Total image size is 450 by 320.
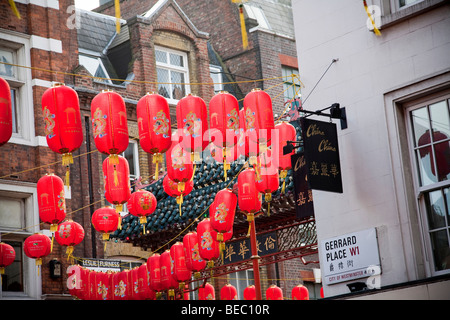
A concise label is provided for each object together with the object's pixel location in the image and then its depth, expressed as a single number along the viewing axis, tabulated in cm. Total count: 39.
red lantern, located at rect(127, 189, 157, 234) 1805
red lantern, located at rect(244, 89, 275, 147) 1368
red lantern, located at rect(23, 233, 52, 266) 1872
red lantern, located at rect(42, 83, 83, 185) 1385
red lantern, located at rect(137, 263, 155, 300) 2047
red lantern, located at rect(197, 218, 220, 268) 1797
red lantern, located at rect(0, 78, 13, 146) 1284
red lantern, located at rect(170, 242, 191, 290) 1922
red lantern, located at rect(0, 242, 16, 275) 1831
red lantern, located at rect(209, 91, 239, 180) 1398
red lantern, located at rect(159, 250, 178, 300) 1950
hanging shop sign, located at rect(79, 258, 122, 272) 2319
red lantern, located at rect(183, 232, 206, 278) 1861
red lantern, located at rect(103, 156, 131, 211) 1642
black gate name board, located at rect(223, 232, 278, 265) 1953
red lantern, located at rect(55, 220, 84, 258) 1867
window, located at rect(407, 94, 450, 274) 1133
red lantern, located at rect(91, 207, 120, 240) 1792
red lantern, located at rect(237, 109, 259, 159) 1357
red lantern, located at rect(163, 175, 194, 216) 1711
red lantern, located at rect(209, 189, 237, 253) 1669
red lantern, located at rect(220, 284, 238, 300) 2280
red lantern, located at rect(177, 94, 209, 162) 1403
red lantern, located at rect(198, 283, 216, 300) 2225
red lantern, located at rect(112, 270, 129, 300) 2088
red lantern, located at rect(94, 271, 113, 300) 2072
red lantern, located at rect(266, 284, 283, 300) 2234
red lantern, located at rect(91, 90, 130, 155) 1400
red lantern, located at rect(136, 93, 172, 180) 1415
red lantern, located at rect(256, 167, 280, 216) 1512
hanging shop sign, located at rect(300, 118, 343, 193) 1197
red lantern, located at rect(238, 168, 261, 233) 1609
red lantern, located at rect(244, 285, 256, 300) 2267
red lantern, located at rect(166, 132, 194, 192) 1454
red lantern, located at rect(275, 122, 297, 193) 1464
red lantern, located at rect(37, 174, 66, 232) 1730
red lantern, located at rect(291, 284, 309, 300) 2308
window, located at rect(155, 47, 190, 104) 2783
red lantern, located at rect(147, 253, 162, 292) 1980
